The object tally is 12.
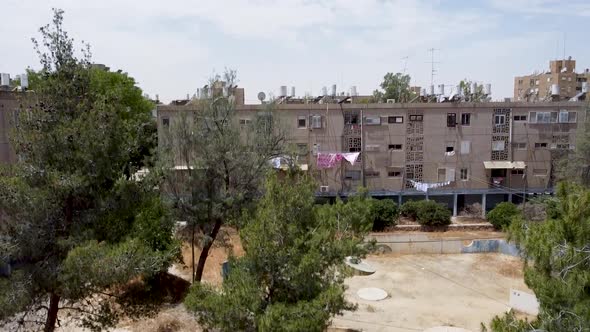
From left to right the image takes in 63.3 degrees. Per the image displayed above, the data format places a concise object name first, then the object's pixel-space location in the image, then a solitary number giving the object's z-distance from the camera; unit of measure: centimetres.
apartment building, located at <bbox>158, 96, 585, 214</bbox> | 2998
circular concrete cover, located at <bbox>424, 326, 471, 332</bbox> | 1451
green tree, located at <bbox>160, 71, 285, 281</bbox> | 1484
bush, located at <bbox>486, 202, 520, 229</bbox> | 2739
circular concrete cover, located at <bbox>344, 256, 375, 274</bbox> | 2036
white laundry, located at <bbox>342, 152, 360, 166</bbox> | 2928
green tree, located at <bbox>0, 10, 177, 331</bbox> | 836
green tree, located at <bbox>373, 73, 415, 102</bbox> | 5391
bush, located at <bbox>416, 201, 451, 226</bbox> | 2761
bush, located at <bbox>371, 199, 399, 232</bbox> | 2695
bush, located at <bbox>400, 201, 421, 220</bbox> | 2853
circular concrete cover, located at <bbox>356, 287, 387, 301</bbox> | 1778
